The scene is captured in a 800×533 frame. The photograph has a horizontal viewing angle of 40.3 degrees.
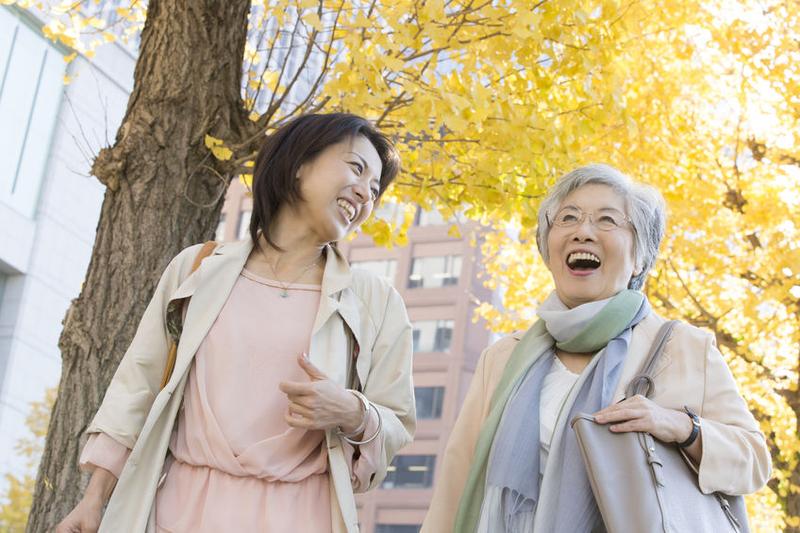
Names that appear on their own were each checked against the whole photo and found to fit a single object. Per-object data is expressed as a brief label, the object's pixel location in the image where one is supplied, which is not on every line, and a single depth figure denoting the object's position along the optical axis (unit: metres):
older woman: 2.84
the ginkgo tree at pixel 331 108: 4.94
